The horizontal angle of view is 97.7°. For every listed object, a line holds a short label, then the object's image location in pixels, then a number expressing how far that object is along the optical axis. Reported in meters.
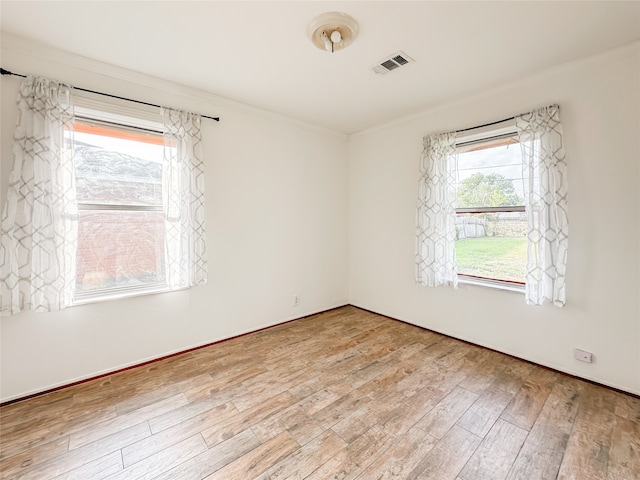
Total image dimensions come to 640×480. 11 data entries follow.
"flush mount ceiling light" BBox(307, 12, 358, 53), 1.70
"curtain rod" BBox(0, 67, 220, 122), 1.85
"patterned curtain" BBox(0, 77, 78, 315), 1.87
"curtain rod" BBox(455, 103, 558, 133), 2.43
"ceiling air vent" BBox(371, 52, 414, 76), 2.10
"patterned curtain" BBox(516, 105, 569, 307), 2.21
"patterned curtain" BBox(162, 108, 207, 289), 2.48
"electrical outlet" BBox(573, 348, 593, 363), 2.17
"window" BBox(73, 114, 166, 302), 2.23
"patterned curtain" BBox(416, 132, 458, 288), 2.88
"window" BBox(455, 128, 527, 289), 2.57
